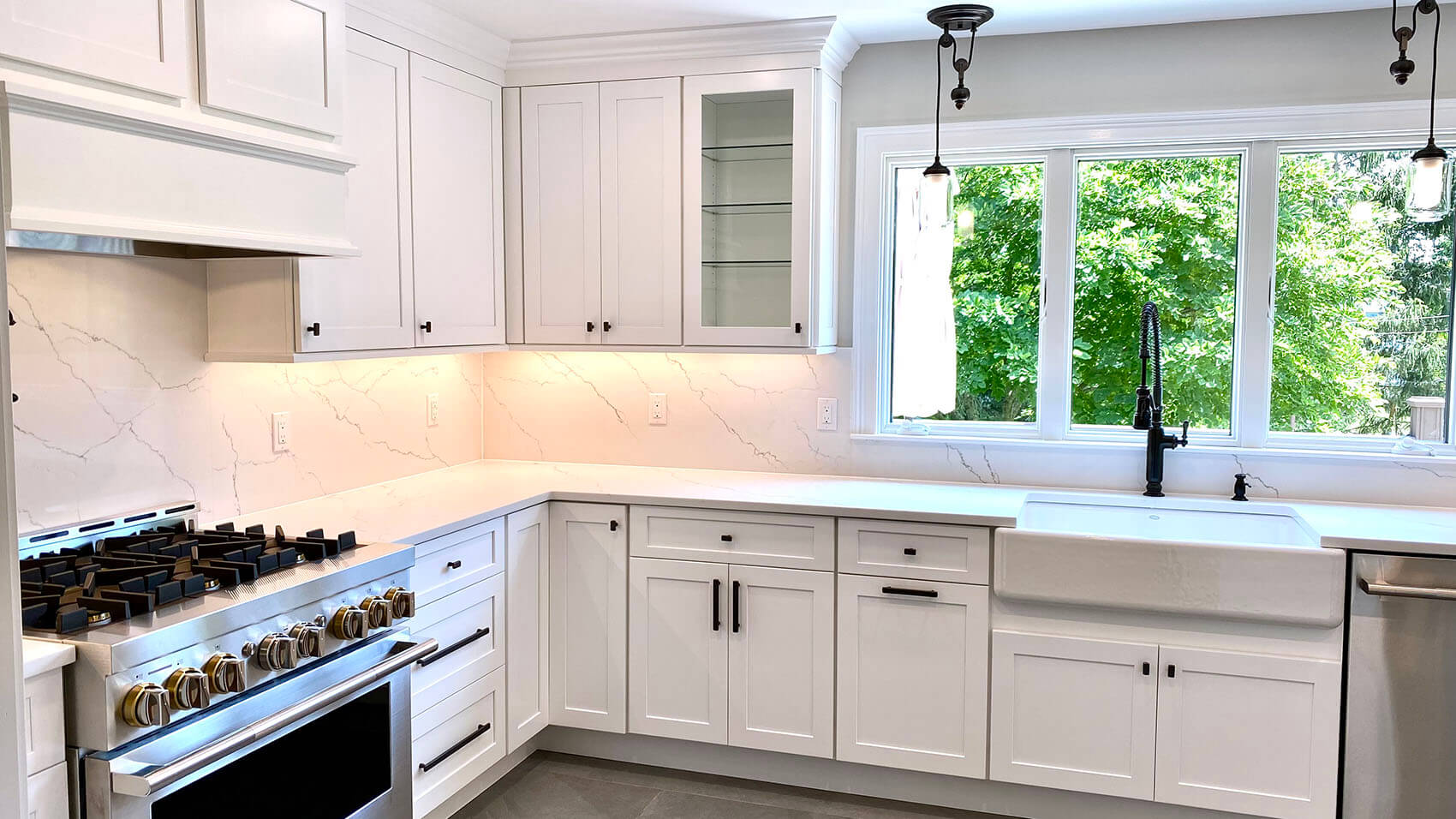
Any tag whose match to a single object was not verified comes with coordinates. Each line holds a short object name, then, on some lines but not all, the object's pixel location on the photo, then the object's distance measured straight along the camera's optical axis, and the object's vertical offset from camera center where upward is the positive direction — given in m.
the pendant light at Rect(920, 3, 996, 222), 3.05 +0.83
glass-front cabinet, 3.38 +0.45
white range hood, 1.75 +0.31
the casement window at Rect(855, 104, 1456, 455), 3.25 +0.24
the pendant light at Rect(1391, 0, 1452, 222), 2.69 +0.45
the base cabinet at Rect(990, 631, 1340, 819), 2.78 -0.98
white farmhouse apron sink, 2.72 -0.57
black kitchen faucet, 3.24 -0.17
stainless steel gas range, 1.75 -0.58
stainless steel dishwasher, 2.67 -0.83
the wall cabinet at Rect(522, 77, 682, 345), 3.47 +0.46
